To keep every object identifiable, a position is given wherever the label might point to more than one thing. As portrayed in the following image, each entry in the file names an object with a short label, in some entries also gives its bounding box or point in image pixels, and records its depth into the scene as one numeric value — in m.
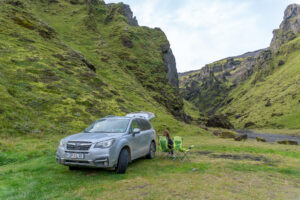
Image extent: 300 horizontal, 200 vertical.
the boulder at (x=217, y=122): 94.26
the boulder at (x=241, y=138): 36.00
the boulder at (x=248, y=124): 132.88
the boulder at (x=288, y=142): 36.90
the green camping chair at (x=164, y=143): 13.02
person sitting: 13.22
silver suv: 8.36
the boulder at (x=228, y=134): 41.52
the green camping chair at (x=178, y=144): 12.48
